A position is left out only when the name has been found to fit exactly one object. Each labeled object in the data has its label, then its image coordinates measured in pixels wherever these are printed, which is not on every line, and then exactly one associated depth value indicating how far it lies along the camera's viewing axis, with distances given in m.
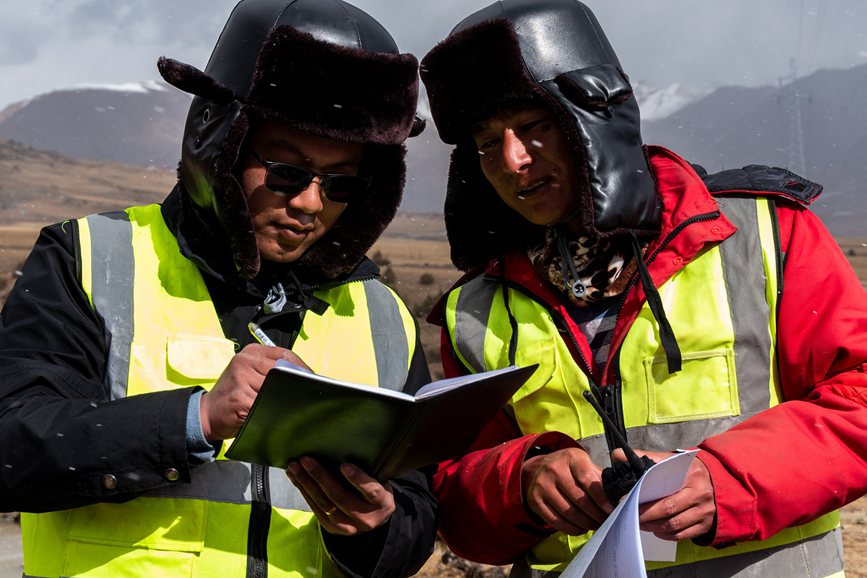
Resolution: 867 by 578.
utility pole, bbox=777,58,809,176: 67.94
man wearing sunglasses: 2.28
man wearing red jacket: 2.50
